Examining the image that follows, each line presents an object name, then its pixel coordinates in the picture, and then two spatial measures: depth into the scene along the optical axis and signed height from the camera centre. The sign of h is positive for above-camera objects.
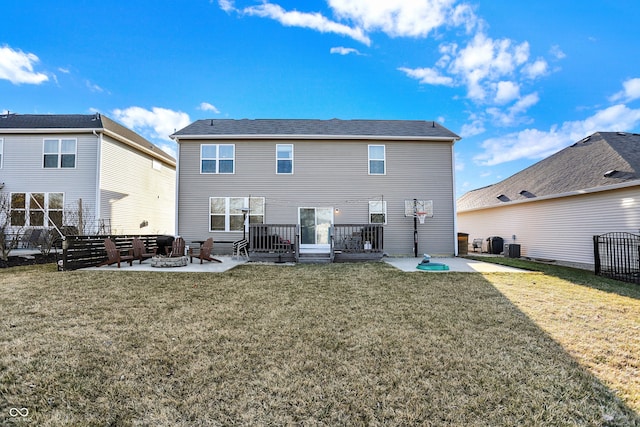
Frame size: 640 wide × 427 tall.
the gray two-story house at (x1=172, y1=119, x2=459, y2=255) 12.87 +2.16
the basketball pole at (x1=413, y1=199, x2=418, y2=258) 12.62 -0.05
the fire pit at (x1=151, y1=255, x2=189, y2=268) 9.15 -1.05
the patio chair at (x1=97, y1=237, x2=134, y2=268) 8.92 -0.74
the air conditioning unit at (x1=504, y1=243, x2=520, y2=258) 13.28 -1.10
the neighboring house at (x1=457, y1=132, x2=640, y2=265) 9.25 +1.09
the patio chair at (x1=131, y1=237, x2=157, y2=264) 9.84 -0.75
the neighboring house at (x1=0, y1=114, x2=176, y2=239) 12.92 +2.68
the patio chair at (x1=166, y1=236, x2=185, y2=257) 9.95 -0.65
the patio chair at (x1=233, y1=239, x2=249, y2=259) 11.40 -0.80
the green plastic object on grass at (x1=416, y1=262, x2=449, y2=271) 8.88 -1.23
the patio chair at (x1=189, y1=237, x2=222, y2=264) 9.89 -0.81
